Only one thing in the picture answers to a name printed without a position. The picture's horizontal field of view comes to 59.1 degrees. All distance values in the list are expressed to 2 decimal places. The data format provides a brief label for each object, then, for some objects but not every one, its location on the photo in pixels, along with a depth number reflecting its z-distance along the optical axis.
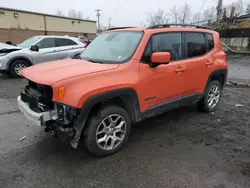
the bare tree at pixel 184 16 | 45.83
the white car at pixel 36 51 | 8.73
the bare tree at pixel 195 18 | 47.78
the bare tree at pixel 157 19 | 43.55
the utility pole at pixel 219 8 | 19.92
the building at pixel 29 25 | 27.70
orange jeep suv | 2.83
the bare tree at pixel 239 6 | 46.72
